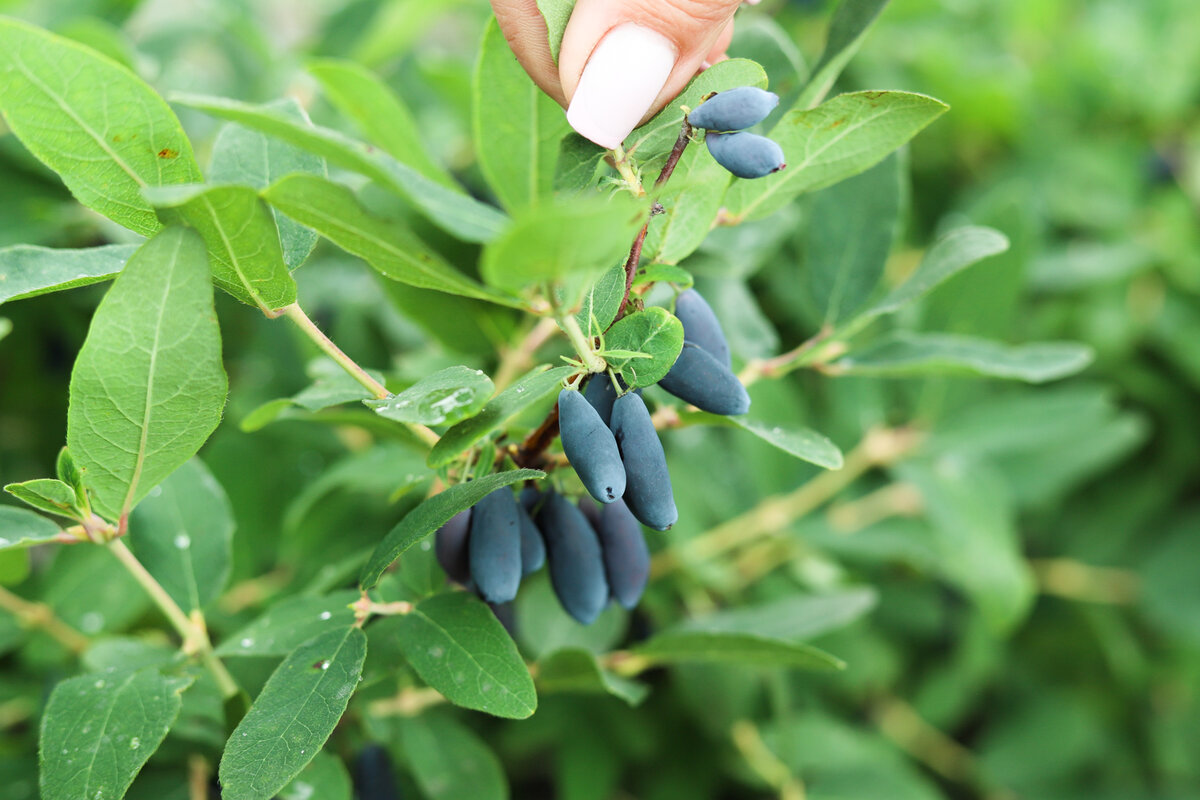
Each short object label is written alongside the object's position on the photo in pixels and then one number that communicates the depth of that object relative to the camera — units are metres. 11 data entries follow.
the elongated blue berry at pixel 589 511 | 0.37
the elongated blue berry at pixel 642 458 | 0.34
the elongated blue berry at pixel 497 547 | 0.35
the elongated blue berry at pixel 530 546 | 0.36
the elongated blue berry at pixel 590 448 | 0.33
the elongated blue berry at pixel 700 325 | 0.36
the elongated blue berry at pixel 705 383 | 0.35
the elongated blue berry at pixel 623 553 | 0.37
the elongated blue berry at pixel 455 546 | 0.36
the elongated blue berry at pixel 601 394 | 0.35
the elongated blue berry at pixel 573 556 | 0.37
